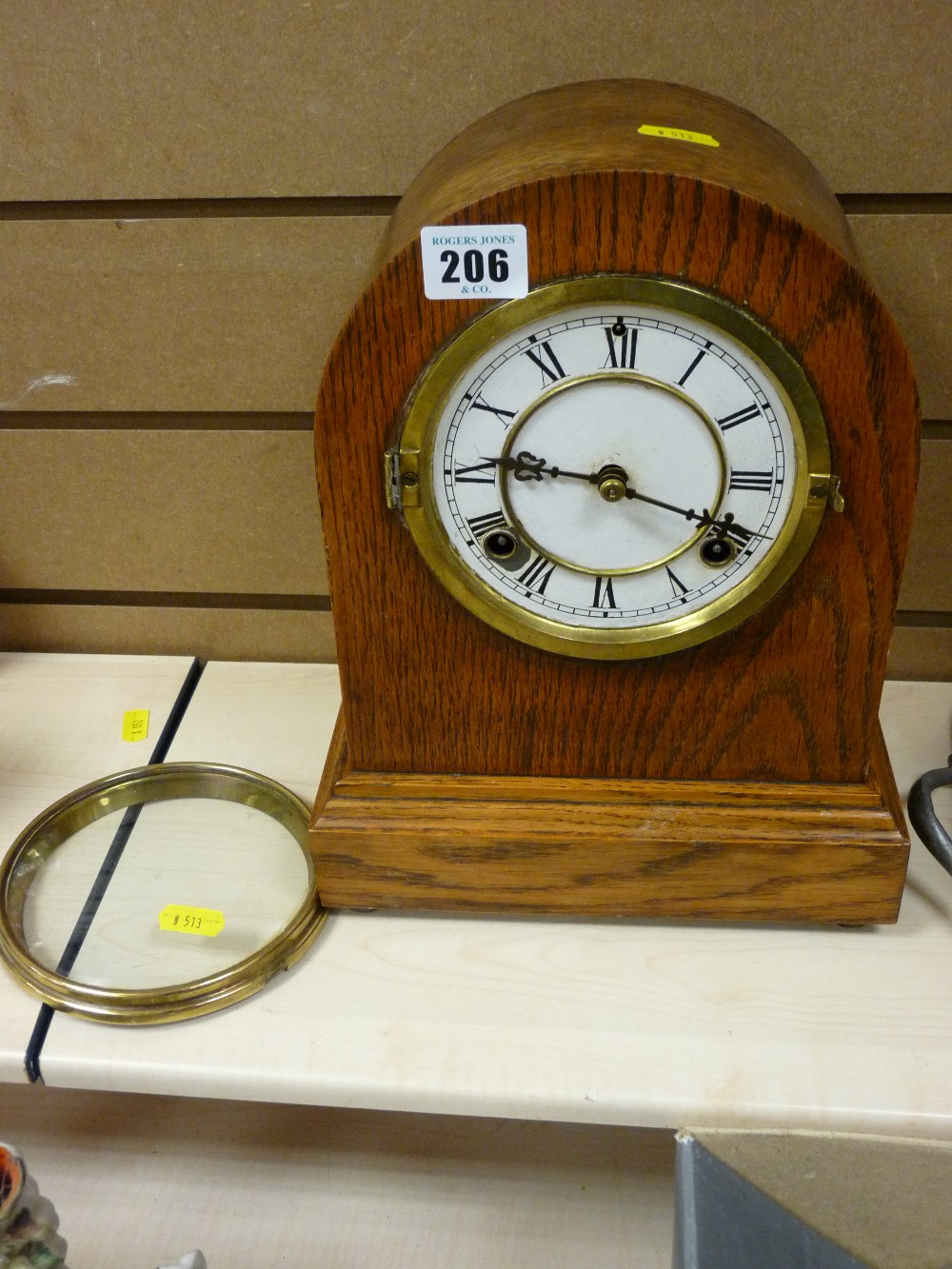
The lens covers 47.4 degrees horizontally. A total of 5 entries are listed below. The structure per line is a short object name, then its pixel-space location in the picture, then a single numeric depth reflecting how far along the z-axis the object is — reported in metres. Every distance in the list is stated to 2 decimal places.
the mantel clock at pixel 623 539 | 0.62
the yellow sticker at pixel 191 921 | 0.87
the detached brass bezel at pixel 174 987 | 0.80
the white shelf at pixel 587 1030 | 0.74
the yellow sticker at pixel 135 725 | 1.08
